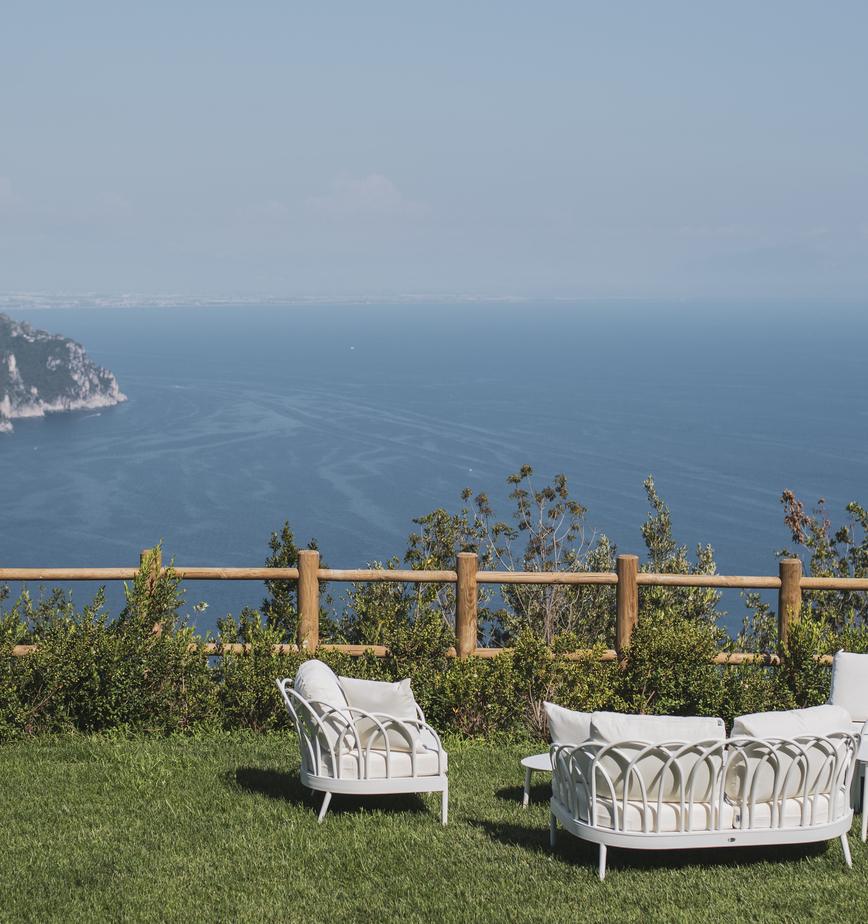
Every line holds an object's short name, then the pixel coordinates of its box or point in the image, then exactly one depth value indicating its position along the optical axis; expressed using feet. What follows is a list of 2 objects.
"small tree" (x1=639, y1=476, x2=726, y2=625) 59.21
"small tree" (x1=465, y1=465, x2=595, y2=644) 52.42
